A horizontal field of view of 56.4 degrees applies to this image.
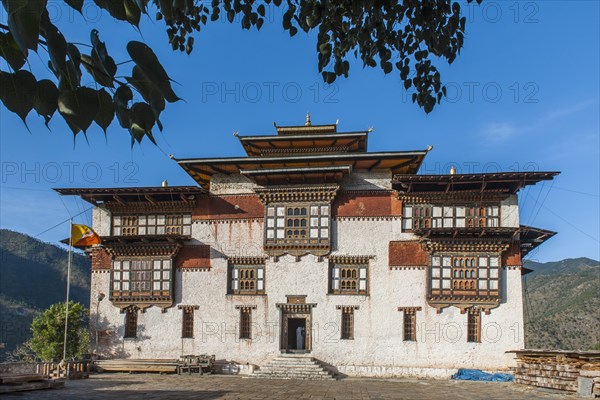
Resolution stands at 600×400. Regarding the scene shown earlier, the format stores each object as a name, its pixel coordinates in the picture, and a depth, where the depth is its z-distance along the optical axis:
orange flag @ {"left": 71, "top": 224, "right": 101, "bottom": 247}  23.41
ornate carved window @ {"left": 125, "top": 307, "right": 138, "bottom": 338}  24.61
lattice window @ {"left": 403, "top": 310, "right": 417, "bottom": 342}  22.73
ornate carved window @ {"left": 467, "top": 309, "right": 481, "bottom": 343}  22.16
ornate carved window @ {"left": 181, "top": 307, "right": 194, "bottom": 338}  24.11
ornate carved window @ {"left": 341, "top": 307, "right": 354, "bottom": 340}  23.14
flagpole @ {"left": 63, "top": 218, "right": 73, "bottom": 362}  23.19
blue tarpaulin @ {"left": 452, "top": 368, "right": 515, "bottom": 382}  21.17
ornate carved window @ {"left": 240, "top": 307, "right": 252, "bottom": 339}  23.83
